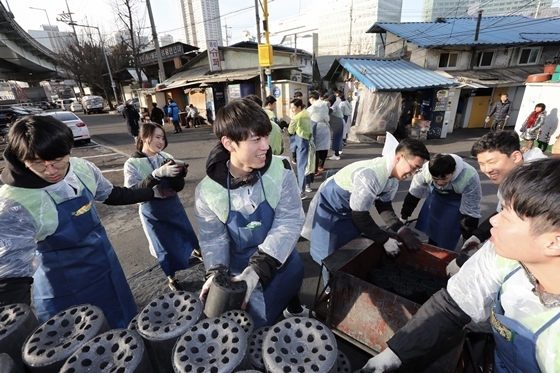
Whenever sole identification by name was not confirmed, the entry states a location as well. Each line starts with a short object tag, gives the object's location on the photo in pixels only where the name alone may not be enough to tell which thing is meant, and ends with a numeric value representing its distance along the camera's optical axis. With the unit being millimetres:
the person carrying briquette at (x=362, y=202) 2480
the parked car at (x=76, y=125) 11734
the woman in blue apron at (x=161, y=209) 3039
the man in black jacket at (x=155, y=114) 11930
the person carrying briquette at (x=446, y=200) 2939
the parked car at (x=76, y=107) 31031
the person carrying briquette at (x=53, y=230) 1586
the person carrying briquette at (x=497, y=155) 2418
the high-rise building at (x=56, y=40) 33700
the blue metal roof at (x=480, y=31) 12844
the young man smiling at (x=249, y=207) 1699
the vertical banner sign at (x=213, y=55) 16359
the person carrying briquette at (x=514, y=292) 1034
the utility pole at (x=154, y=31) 15547
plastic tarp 10898
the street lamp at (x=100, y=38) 27159
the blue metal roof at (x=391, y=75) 10662
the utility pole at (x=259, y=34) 10988
